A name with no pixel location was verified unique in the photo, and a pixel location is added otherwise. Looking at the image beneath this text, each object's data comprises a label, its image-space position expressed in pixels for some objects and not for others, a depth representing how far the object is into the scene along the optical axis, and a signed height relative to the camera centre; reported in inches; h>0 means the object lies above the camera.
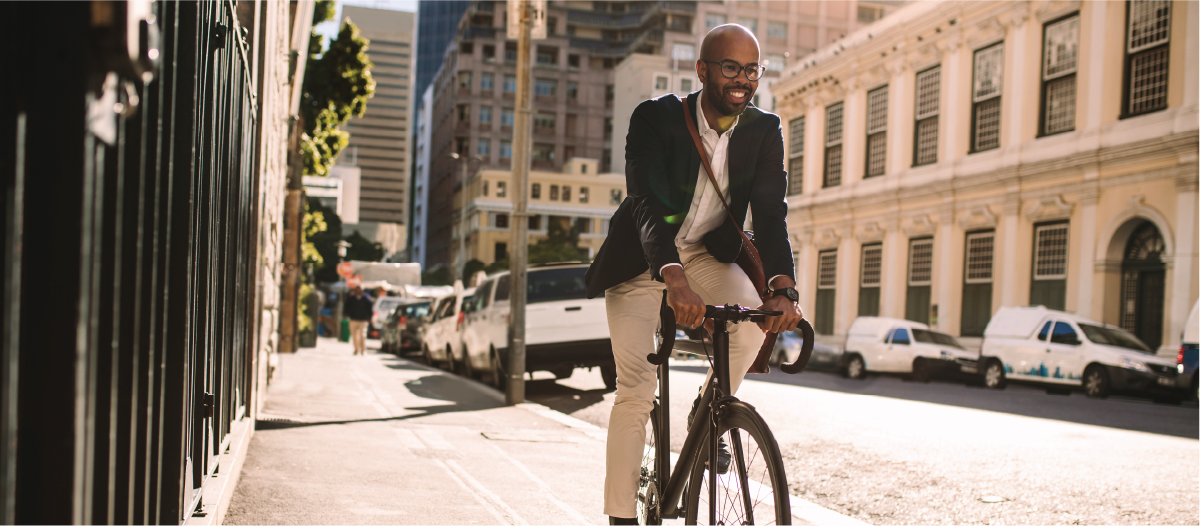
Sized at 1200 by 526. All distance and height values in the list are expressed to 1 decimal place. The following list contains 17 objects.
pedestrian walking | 950.4 -66.3
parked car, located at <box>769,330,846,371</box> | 976.3 -87.4
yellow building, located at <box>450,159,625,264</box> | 3907.5 +170.3
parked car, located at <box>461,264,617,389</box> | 498.6 -36.9
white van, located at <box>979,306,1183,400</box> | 704.4 -59.4
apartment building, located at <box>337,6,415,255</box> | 7476.4 +1618.5
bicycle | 114.8 -24.3
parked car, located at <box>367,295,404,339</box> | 1729.8 -112.6
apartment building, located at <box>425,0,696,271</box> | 4205.2 +651.9
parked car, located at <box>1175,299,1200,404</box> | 648.4 -50.5
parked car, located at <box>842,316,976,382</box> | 879.1 -72.4
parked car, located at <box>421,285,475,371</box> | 672.4 -60.2
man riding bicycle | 143.0 +6.1
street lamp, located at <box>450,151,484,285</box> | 4116.1 +48.0
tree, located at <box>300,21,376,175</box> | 1004.6 +147.6
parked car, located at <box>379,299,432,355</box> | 1048.2 -82.7
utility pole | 462.6 +17.6
